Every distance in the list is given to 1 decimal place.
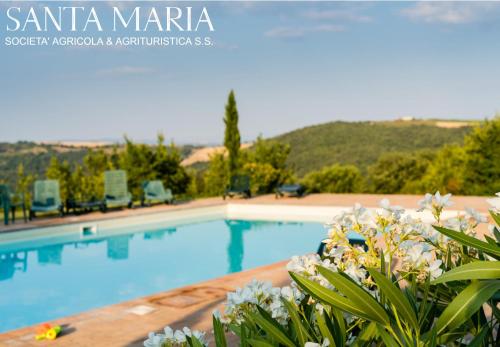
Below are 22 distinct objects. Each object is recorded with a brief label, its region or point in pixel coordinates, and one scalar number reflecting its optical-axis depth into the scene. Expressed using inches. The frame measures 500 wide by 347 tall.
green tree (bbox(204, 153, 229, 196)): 643.5
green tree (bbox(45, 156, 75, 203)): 599.4
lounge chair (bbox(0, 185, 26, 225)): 408.8
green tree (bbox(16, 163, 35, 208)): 527.8
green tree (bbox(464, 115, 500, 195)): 531.8
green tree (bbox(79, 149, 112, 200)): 643.5
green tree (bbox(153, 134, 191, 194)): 573.2
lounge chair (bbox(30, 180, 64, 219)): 434.9
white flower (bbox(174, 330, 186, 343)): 48.3
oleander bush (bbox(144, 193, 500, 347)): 39.0
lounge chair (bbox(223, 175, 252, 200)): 569.9
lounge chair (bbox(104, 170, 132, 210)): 484.1
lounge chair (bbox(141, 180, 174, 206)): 519.8
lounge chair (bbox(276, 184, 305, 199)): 552.7
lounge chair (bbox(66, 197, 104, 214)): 460.4
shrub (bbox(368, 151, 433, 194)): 933.8
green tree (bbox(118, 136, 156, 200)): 554.3
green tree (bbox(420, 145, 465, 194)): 566.6
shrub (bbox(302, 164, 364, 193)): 717.9
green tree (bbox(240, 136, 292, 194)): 614.2
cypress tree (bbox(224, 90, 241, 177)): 615.5
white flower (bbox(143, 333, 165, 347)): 47.3
